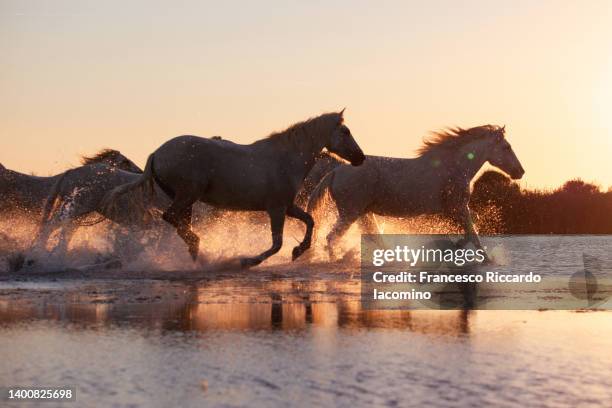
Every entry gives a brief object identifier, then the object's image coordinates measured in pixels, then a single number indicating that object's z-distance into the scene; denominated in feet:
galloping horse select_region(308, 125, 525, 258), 53.72
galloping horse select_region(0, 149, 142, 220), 53.98
